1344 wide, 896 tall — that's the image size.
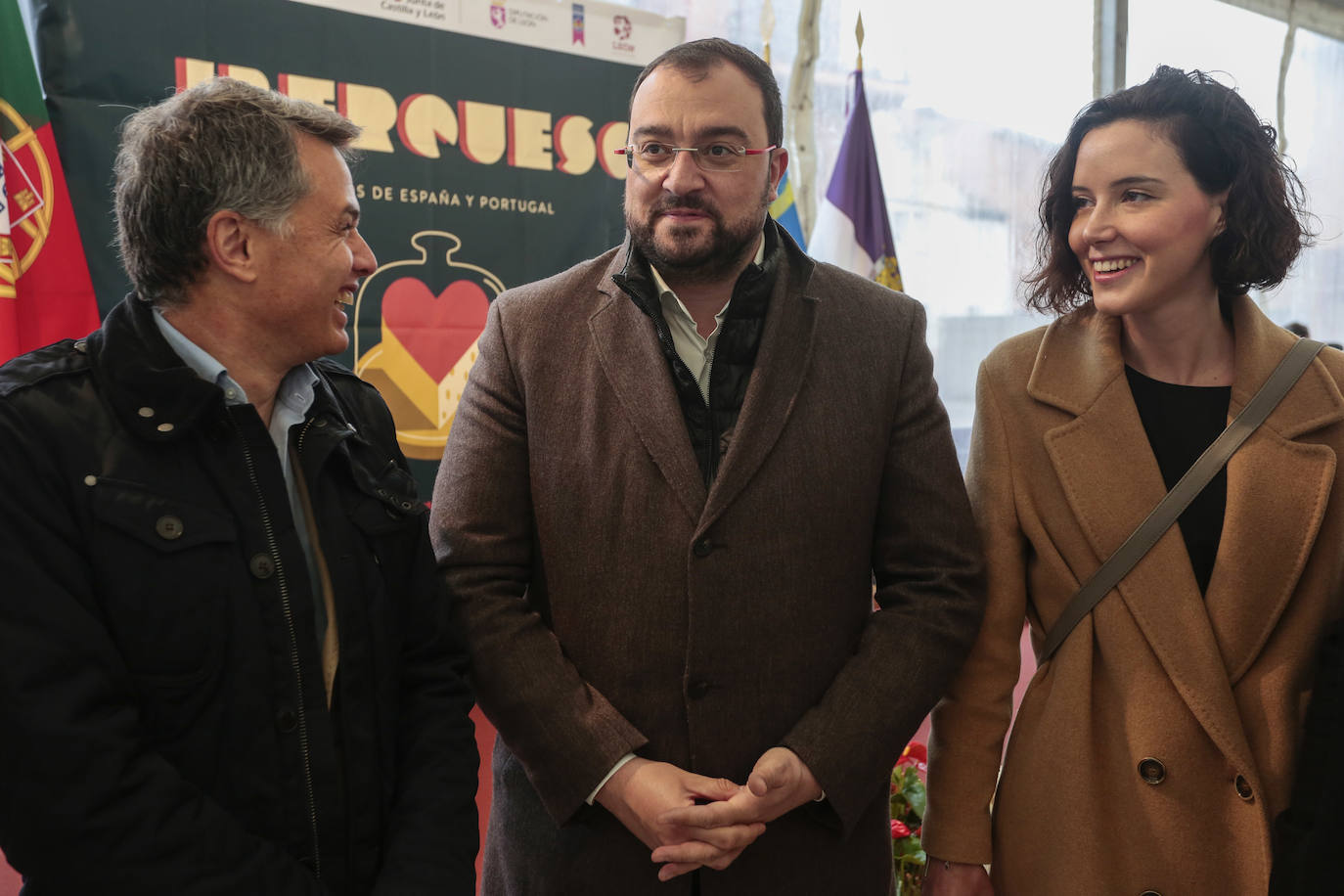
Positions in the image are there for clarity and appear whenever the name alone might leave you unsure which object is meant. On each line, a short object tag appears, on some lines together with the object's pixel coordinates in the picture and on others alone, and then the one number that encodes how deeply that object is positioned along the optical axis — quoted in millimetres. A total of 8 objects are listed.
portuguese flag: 2385
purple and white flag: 3873
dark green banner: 2508
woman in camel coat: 1483
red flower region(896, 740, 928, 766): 2490
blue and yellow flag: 3814
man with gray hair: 1086
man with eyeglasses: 1488
